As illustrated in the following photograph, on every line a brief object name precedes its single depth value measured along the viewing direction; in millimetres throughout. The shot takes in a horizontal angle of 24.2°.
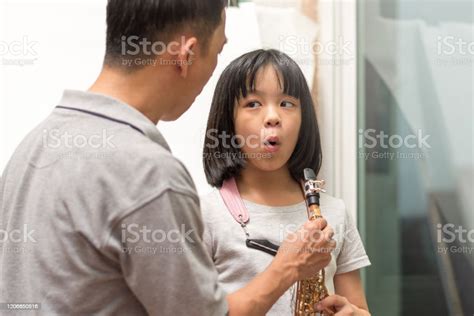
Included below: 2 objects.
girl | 1809
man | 1444
